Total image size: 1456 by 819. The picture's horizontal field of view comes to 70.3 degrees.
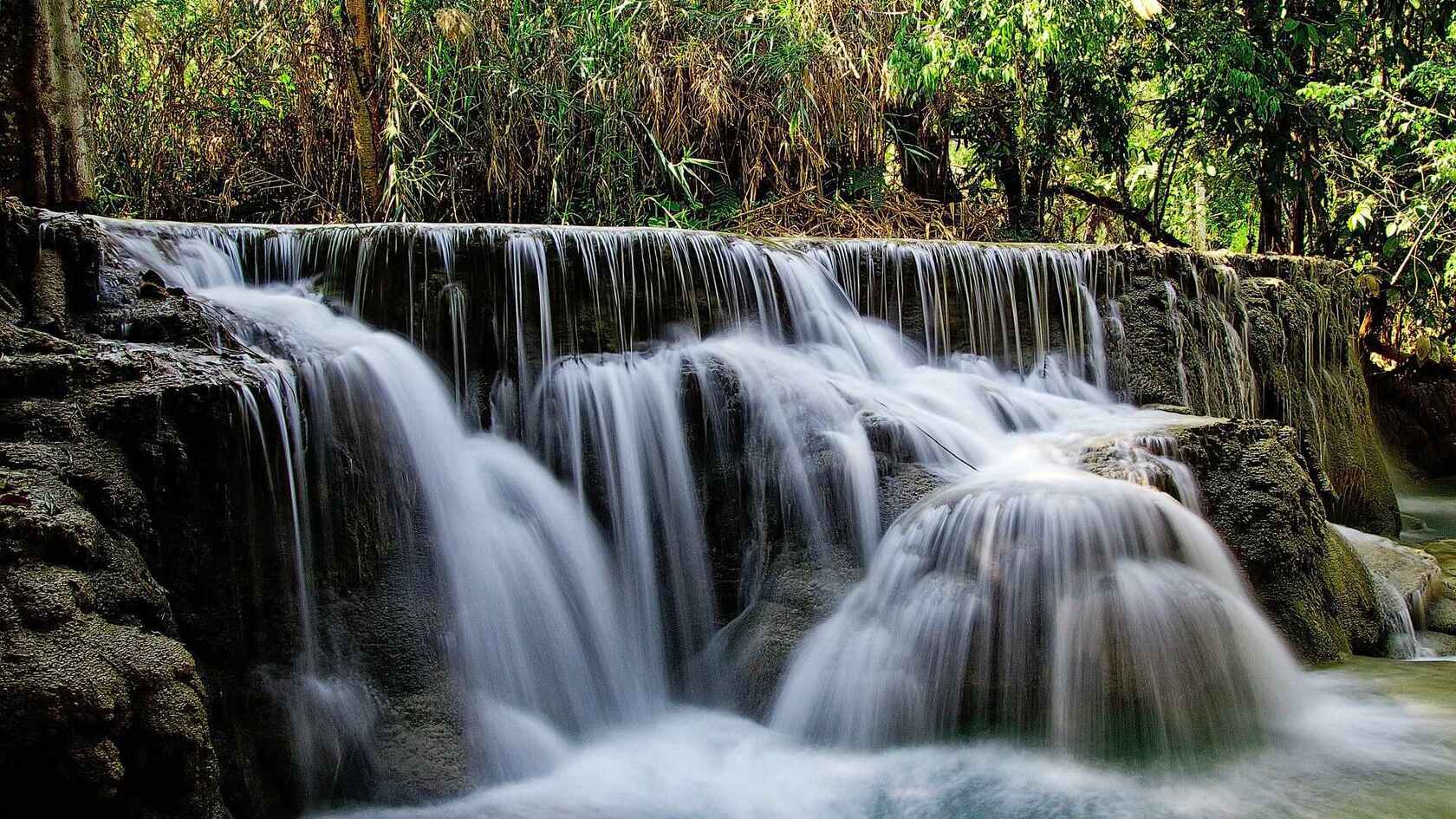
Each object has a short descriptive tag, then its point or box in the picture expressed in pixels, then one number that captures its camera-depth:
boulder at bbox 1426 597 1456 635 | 5.32
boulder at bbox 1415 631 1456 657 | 5.12
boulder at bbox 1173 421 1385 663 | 4.66
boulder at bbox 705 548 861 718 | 4.34
